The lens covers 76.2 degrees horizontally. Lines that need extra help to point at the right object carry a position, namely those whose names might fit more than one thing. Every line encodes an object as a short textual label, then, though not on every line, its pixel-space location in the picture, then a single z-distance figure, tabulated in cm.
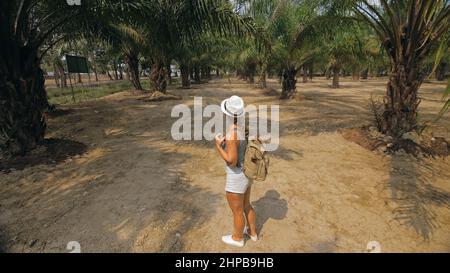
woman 264
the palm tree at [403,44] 557
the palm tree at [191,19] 614
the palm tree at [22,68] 516
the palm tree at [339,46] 782
